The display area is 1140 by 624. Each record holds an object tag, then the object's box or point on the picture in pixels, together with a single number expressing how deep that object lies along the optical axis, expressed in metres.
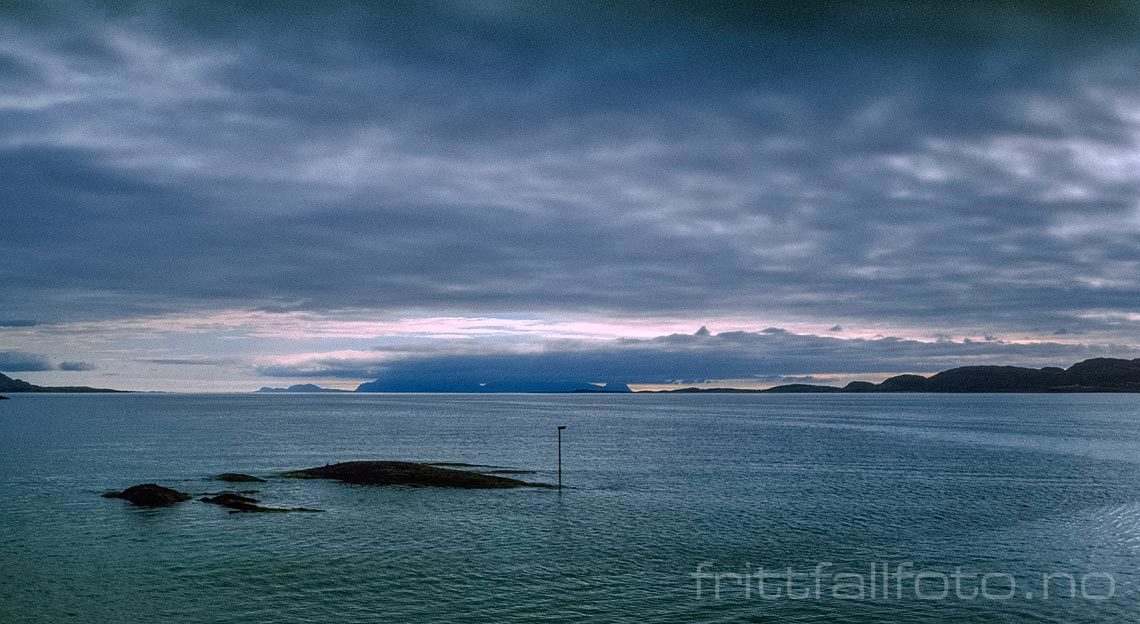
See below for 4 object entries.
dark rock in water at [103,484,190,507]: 63.91
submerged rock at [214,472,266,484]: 78.94
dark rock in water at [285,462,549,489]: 76.94
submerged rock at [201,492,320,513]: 61.47
